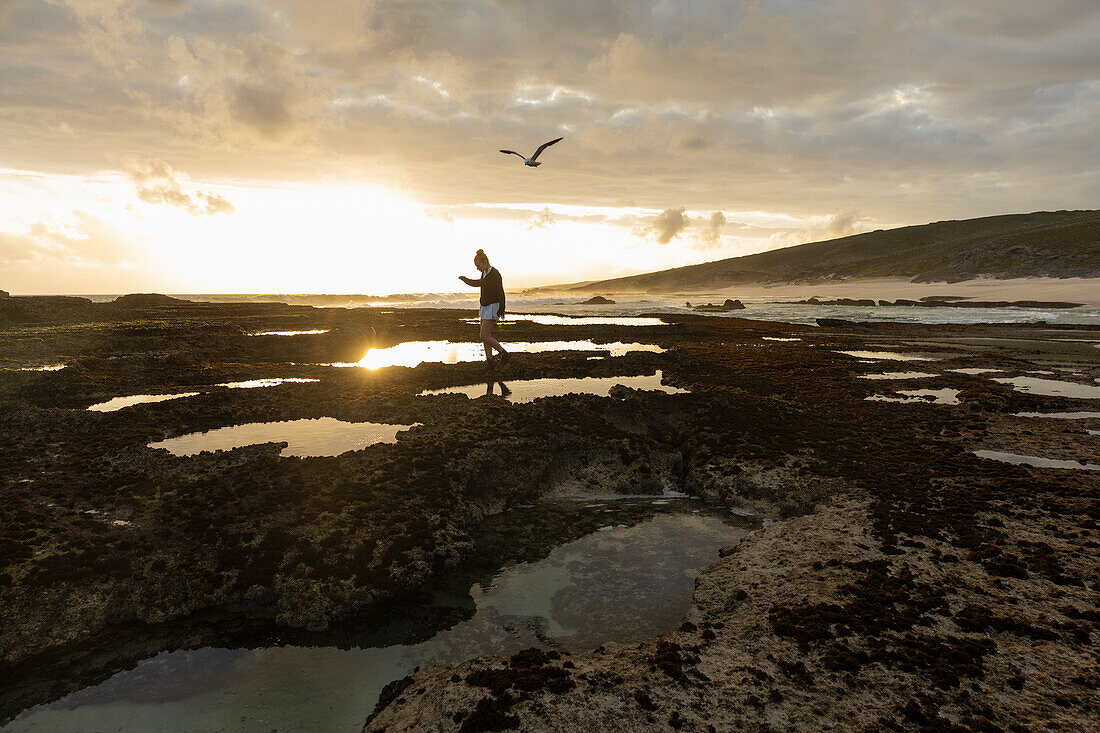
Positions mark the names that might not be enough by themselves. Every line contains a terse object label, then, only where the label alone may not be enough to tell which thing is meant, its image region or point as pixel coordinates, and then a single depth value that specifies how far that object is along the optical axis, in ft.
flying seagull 65.94
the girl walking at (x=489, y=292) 55.83
